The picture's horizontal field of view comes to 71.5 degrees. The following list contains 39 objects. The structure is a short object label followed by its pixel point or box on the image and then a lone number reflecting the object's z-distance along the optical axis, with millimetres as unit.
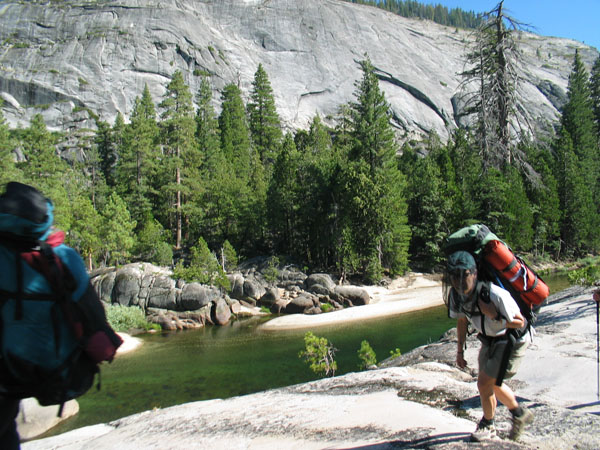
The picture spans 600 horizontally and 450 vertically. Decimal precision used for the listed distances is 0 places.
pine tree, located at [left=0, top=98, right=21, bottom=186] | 26562
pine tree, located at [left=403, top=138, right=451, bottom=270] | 34531
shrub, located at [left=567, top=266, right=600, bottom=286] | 9625
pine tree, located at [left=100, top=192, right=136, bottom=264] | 29500
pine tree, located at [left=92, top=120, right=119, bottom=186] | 48566
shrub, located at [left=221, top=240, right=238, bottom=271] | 31766
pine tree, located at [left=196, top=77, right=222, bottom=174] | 44375
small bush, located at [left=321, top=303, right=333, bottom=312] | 26094
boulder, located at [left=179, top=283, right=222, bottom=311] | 25000
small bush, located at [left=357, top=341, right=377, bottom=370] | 11594
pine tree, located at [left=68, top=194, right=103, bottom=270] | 29172
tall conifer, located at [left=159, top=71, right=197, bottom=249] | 36375
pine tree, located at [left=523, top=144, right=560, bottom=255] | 34906
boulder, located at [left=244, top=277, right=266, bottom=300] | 28328
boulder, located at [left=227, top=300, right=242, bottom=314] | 26062
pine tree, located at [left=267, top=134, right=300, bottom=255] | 34969
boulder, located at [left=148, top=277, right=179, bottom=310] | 25281
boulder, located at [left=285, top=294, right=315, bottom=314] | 25812
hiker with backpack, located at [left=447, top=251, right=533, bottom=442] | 3141
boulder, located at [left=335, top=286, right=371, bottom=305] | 26984
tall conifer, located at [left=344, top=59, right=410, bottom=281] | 31672
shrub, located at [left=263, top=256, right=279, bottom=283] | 30500
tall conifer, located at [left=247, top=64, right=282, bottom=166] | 56500
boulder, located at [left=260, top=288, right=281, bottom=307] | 27781
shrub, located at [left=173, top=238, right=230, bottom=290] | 27516
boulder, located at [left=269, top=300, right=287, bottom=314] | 26766
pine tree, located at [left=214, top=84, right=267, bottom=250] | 36406
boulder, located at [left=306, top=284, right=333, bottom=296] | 28283
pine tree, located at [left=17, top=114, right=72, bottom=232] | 32050
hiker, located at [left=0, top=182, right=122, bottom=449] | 2211
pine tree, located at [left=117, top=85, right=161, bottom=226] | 36688
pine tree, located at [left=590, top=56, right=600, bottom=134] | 49250
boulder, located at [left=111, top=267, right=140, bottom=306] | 25422
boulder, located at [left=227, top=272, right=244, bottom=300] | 28281
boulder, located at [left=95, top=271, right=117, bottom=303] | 25547
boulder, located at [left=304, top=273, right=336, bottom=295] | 28719
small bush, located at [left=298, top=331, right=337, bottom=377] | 12352
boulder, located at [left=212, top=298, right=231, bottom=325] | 24339
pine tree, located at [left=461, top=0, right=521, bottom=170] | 17328
